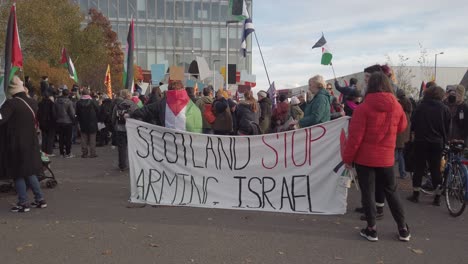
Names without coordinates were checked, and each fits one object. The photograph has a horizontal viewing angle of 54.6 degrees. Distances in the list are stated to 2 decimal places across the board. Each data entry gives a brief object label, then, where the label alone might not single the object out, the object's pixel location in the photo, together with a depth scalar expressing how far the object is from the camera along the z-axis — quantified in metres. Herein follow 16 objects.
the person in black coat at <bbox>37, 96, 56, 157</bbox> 12.53
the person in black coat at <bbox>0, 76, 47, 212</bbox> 6.54
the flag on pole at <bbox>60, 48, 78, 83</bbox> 18.67
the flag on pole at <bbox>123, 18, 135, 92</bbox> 11.24
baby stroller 7.91
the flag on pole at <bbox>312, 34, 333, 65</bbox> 13.27
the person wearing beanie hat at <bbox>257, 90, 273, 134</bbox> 11.52
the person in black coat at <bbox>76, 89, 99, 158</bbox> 12.66
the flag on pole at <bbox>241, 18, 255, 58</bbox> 16.67
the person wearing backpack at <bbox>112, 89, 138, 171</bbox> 10.28
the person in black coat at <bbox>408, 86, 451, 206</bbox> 7.14
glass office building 59.38
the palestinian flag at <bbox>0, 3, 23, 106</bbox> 7.43
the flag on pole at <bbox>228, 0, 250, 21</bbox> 16.39
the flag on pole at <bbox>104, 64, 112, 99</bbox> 17.58
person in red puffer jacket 5.30
